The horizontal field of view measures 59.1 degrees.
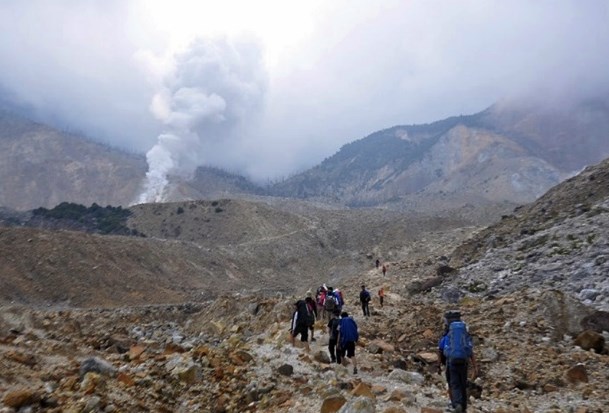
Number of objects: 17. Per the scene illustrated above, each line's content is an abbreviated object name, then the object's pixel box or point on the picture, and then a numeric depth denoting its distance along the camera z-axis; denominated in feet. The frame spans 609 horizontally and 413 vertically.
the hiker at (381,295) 67.91
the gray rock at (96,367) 30.58
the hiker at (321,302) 59.77
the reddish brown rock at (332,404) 25.26
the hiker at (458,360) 26.18
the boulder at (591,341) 37.73
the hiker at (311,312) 45.06
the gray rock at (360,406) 23.48
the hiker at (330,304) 49.36
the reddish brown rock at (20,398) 24.35
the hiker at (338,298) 52.95
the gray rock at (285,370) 33.19
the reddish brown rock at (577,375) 31.99
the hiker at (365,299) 58.75
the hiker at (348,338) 36.68
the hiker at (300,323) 44.29
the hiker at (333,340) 38.50
